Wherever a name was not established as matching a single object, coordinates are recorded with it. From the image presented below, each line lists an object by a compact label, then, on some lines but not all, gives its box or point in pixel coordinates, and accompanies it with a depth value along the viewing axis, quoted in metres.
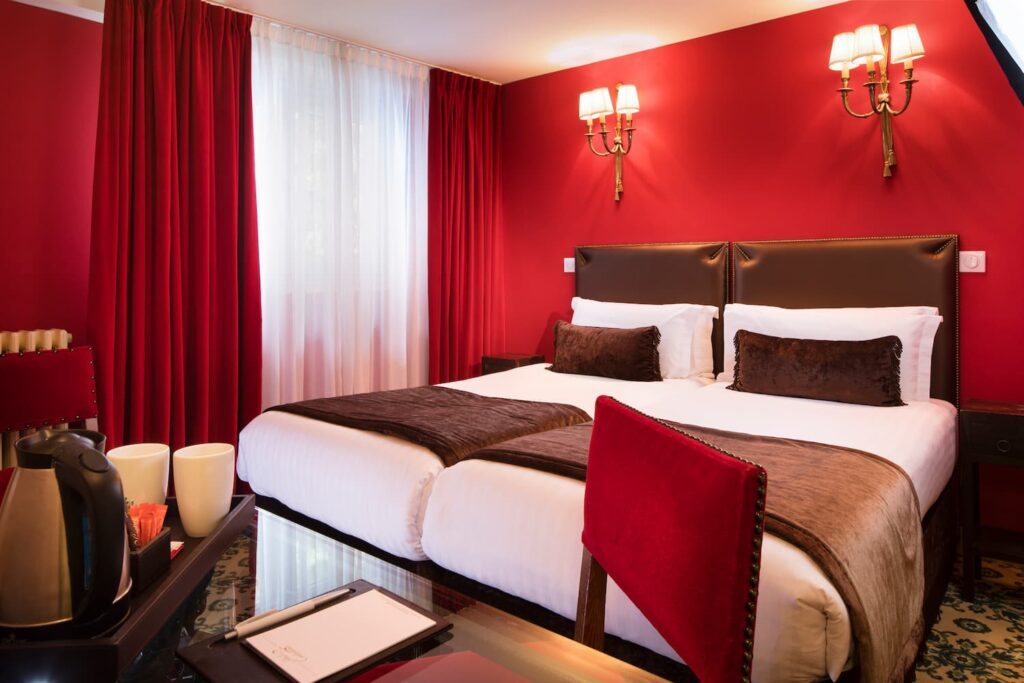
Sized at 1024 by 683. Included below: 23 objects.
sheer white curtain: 3.85
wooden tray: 0.81
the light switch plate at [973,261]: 3.07
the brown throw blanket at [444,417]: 2.34
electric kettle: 0.83
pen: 0.93
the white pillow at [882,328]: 2.94
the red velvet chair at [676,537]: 0.80
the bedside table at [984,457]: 2.54
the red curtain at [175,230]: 3.12
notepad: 0.86
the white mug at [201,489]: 1.29
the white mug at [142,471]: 1.25
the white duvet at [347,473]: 2.14
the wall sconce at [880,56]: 3.04
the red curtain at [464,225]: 4.66
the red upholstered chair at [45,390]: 2.48
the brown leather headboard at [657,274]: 3.84
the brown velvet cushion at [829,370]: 2.79
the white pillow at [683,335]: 3.66
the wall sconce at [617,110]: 4.08
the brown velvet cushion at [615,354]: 3.54
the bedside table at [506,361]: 4.54
